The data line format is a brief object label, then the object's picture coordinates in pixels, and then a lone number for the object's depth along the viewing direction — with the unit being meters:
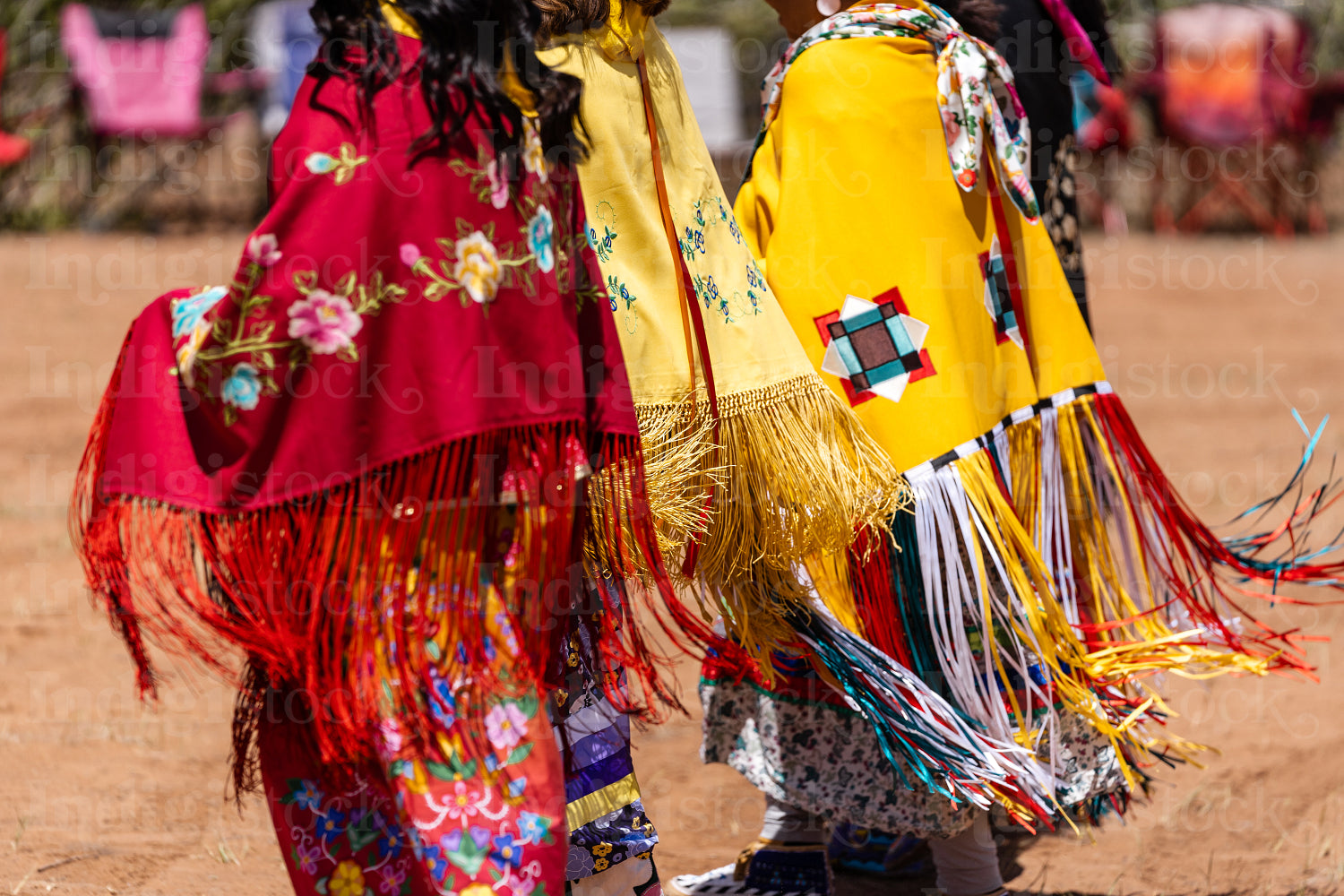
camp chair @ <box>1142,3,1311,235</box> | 24.11
